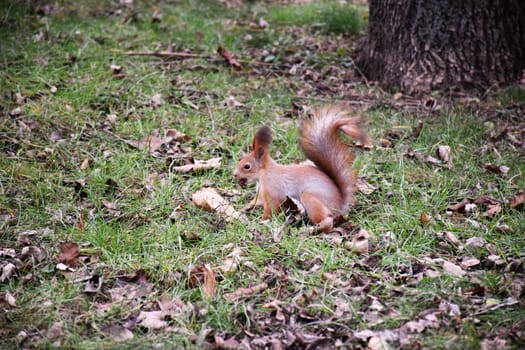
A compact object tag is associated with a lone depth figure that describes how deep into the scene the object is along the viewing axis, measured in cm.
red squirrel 684
